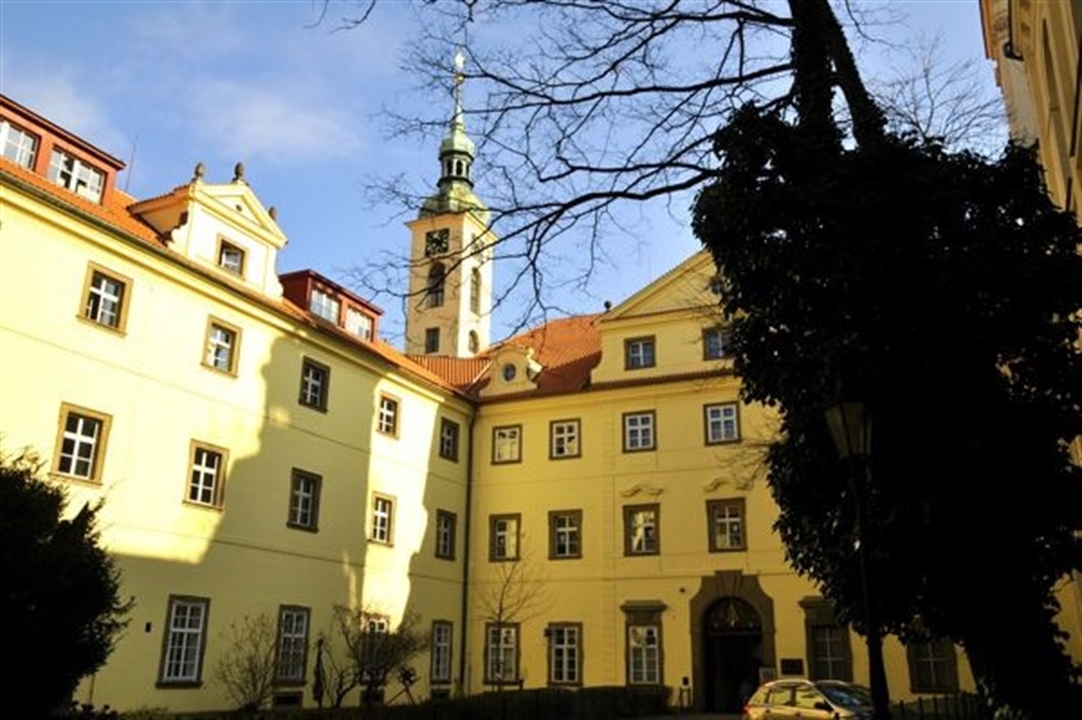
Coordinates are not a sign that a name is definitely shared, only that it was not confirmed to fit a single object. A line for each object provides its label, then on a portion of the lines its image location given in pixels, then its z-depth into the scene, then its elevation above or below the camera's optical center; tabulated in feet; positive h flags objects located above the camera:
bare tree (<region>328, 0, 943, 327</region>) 38.75 +23.81
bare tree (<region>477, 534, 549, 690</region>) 97.30 +4.29
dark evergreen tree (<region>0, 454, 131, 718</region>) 28.55 +1.50
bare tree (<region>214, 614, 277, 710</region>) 69.15 -1.01
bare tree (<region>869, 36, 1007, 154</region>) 36.06 +19.42
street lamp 27.22 +6.22
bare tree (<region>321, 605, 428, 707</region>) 78.23 -0.32
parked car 59.72 -2.66
